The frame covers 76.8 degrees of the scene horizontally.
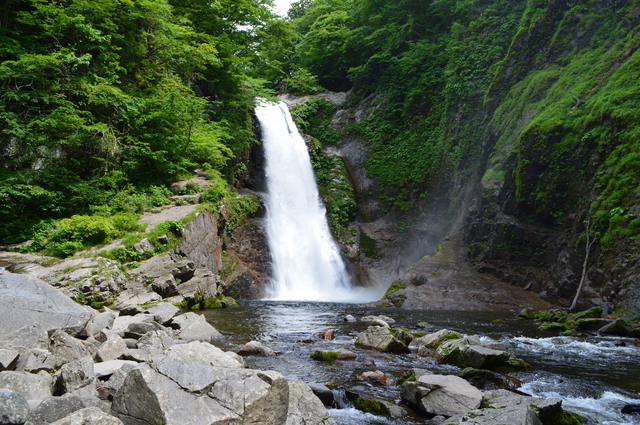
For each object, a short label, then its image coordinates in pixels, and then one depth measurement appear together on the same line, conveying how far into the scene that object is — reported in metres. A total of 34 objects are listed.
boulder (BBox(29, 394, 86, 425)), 3.33
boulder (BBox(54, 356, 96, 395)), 4.29
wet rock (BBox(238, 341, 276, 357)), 7.43
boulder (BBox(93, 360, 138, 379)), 4.89
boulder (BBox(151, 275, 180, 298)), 11.92
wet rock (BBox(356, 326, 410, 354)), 7.98
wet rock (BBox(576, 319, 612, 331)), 10.77
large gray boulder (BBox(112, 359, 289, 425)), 3.50
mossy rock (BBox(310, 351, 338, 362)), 7.28
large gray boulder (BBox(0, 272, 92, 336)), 5.98
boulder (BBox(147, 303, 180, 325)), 8.85
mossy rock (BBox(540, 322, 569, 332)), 10.92
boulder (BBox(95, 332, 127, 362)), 5.73
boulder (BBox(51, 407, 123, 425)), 3.12
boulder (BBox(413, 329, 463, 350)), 7.97
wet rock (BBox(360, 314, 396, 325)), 11.60
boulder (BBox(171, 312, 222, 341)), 8.45
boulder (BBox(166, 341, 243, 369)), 4.46
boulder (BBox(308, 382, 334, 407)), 5.20
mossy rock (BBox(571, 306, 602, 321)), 11.59
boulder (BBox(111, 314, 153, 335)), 7.71
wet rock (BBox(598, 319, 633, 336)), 10.18
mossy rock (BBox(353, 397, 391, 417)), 4.93
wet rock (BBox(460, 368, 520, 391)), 5.81
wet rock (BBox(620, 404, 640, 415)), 4.98
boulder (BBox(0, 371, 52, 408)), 4.04
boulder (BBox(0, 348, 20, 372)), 4.56
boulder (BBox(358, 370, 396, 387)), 6.00
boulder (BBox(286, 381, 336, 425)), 4.06
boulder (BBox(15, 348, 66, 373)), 4.86
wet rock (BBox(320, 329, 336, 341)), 9.20
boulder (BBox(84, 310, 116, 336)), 7.28
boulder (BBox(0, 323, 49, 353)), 5.34
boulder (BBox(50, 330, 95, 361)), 5.45
